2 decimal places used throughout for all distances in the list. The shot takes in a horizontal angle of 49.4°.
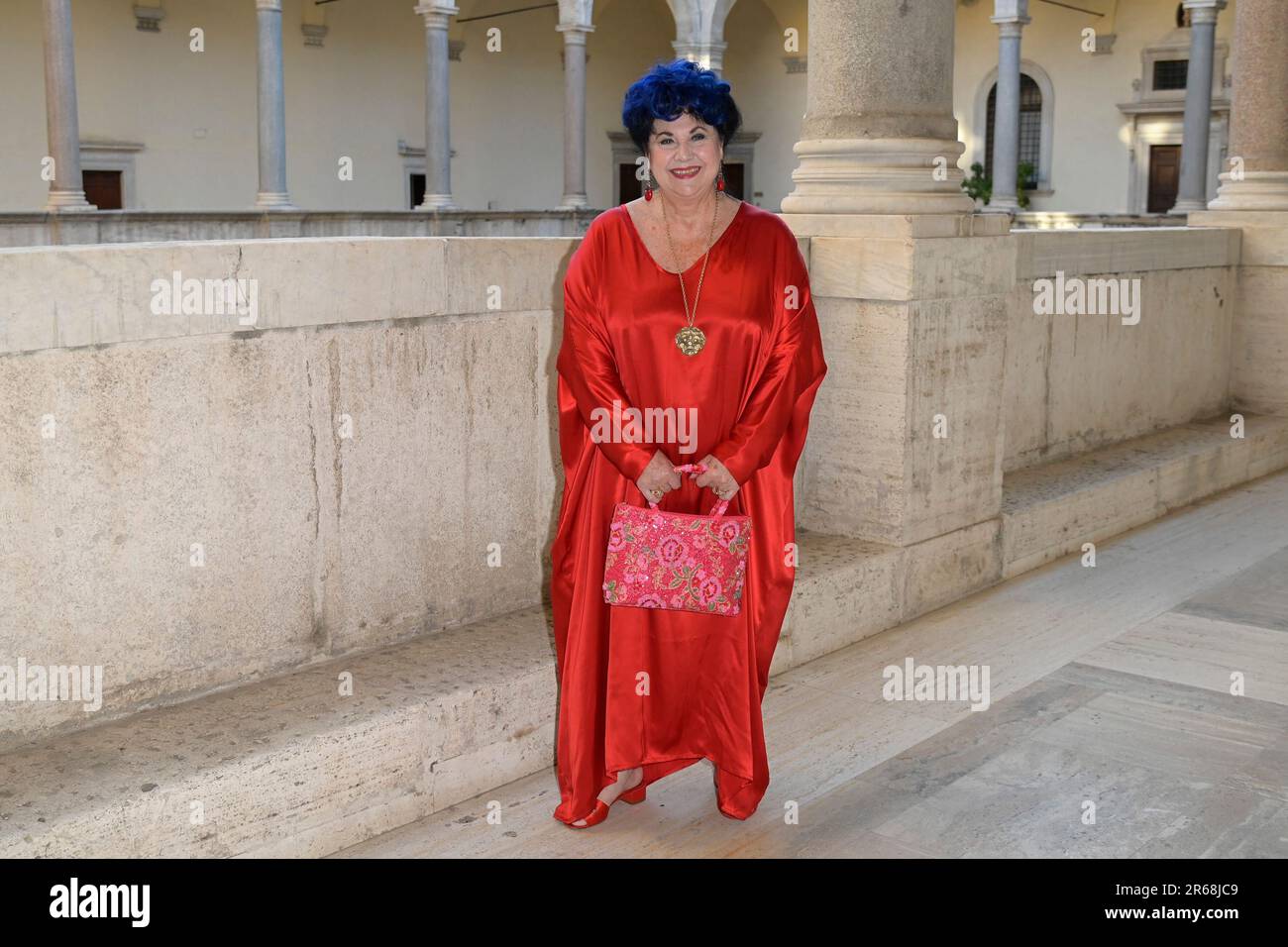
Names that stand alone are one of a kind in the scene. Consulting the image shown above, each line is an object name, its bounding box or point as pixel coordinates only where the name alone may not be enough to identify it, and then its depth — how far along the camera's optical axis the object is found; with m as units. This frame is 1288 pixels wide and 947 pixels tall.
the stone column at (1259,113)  8.12
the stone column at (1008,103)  23.59
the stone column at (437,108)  21.30
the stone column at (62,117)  16.66
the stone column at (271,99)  19.23
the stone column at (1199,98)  21.61
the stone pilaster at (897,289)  4.82
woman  2.97
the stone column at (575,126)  22.78
